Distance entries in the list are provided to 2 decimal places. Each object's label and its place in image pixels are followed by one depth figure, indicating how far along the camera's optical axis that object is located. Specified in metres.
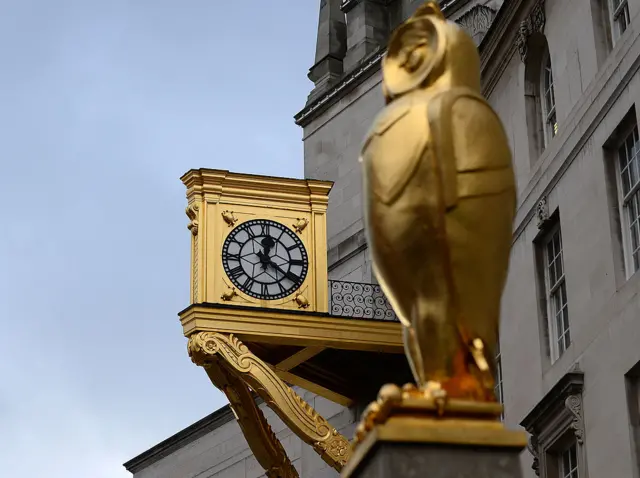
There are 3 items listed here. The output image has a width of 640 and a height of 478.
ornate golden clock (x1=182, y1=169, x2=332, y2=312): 29.39
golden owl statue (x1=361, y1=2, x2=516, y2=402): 12.02
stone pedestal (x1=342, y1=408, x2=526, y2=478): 11.49
